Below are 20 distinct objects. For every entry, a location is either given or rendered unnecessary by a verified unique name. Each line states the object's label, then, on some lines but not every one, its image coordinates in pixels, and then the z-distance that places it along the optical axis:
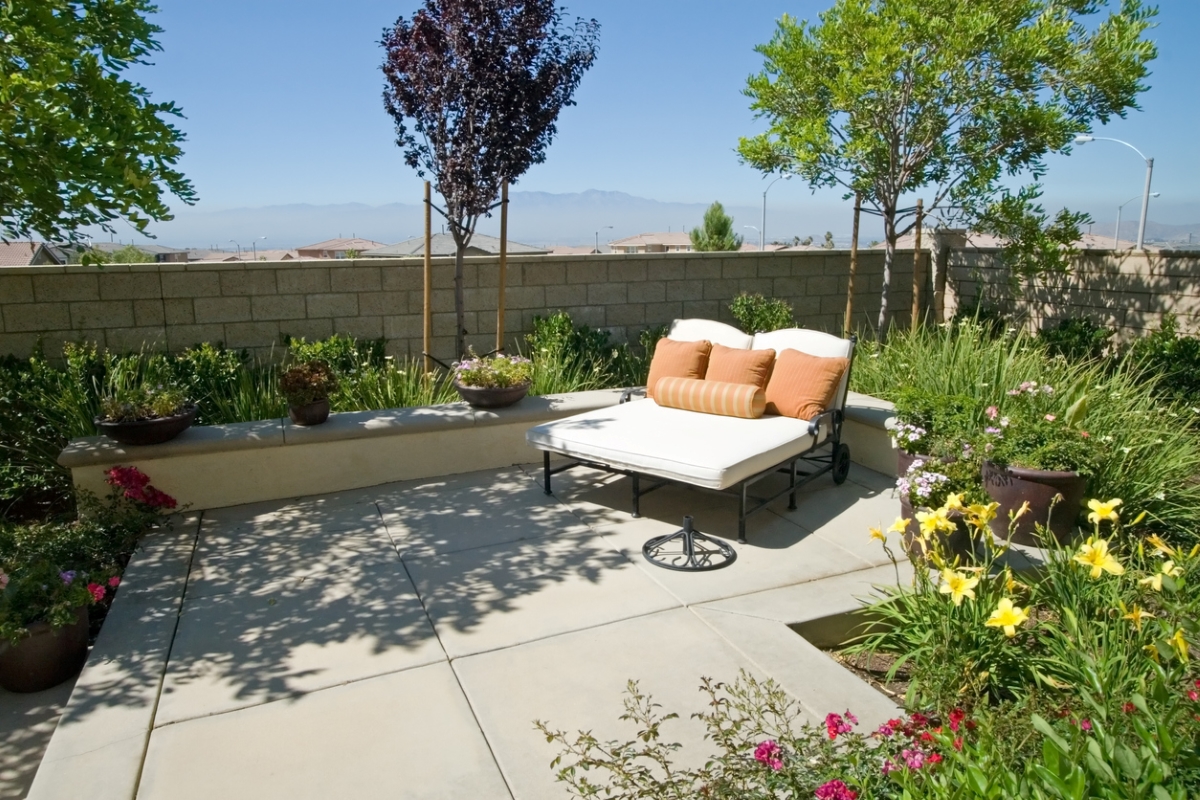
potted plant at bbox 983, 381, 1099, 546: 4.12
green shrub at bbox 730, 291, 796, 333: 8.56
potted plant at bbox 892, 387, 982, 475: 4.66
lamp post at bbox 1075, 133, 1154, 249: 21.63
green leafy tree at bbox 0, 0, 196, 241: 3.79
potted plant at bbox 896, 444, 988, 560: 3.70
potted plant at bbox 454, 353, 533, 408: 5.64
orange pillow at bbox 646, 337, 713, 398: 5.46
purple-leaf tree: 6.64
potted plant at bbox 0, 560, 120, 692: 2.98
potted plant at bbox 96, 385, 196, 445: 4.62
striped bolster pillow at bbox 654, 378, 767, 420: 5.03
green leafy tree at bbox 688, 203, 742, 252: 26.23
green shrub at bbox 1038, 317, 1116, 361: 7.80
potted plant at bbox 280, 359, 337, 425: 5.09
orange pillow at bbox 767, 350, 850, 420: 5.01
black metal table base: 3.99
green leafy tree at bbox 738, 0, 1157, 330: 6.96
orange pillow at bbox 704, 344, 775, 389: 5.17
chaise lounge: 4.32
